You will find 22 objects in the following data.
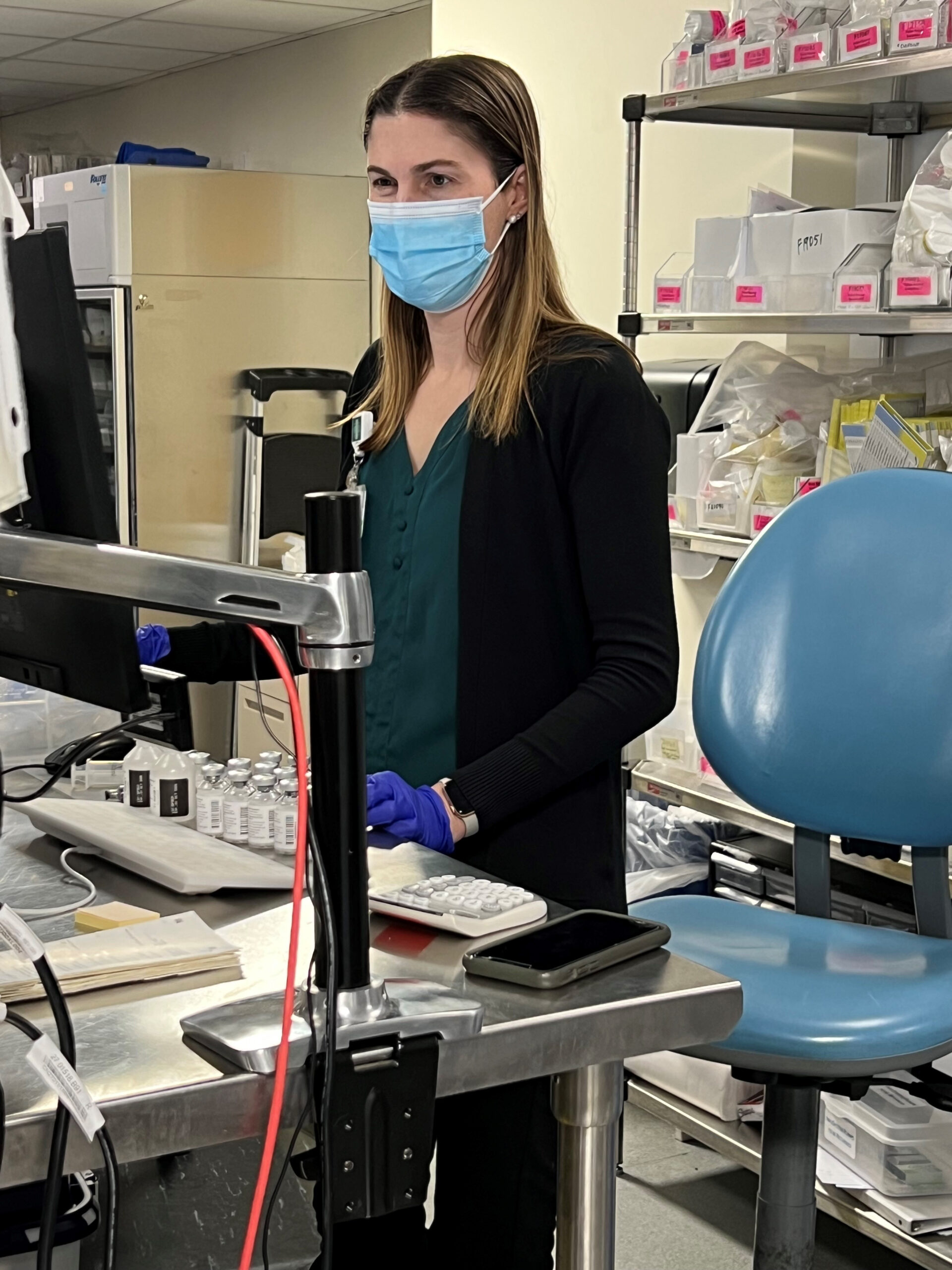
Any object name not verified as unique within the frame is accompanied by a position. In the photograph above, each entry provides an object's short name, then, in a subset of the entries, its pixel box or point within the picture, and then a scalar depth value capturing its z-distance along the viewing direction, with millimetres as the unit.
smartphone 1016
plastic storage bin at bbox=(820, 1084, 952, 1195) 2221
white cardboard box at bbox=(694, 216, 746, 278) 2473
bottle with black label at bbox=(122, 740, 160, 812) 1462
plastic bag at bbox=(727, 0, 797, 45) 2307
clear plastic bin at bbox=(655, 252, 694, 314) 2537
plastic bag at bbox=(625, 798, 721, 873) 2787
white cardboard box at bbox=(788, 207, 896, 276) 2244
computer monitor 1110
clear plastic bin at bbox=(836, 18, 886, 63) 2133
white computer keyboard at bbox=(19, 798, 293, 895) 1212
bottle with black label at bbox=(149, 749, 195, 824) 1439
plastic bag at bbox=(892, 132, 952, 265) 2131
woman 1473
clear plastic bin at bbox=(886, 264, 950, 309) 2121
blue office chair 1547
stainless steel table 856
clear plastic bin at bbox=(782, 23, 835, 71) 2225
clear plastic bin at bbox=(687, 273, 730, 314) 2461
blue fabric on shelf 4703
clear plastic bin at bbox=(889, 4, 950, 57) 2074
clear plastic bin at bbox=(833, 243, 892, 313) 2217
